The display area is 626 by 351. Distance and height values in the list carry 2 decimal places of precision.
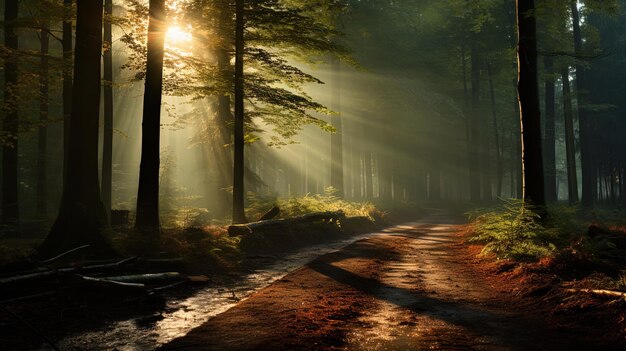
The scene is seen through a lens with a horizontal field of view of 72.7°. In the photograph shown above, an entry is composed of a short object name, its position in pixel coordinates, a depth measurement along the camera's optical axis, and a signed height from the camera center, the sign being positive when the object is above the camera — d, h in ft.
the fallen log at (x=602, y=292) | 19.40 -4.89
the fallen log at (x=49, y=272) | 20.47 -3.73
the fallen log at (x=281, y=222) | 45.14 -3.10
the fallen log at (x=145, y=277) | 24.09 -4.69
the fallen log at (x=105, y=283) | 22.62 -4.47
